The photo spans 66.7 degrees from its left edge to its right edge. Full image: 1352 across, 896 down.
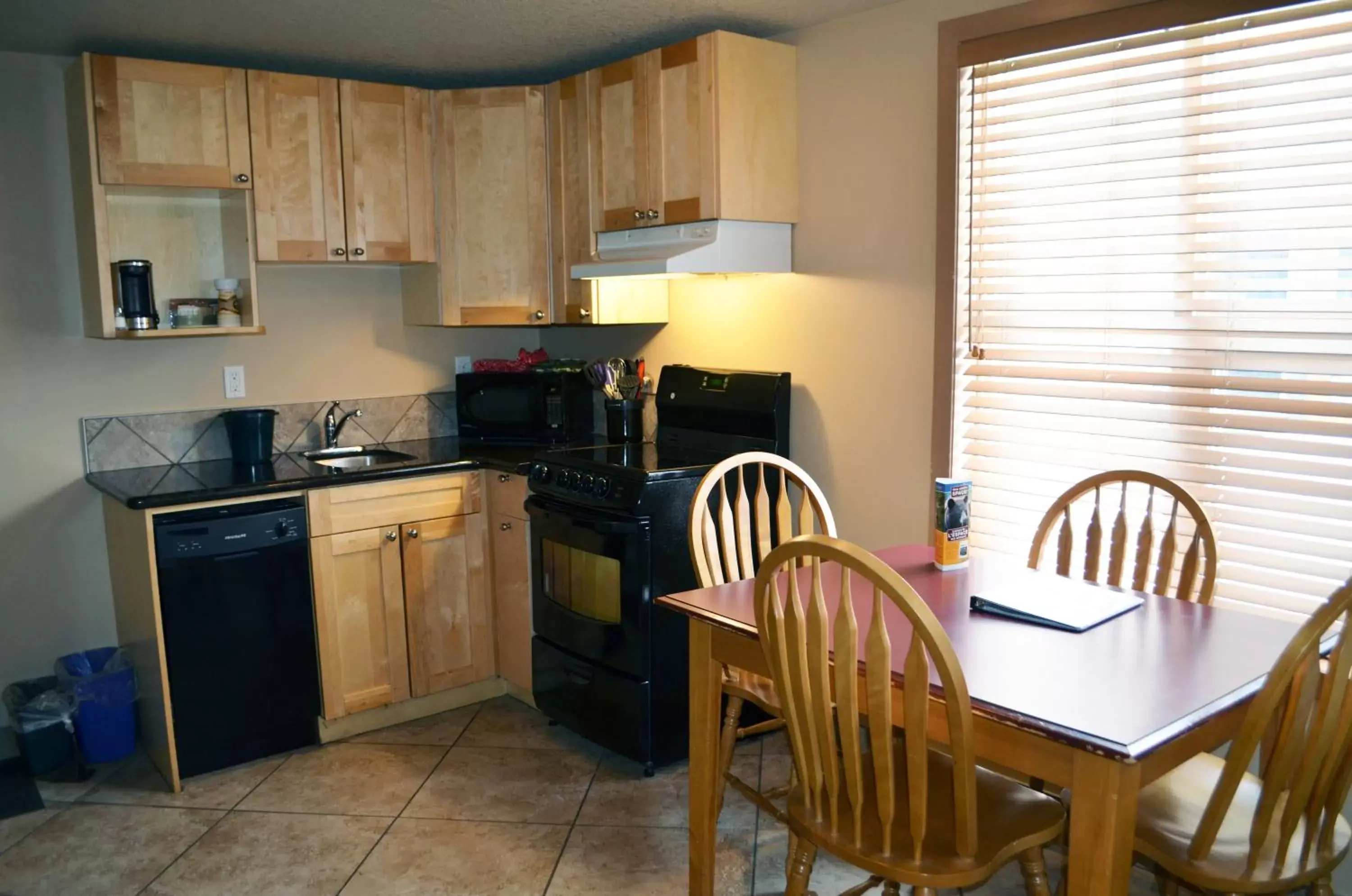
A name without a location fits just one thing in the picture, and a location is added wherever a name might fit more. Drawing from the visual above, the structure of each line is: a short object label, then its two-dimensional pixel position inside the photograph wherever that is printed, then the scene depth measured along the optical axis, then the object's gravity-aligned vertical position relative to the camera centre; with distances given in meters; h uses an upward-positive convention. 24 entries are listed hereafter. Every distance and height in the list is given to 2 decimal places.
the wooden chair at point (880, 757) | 1.64 -0.73
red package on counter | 4.17 -0.14
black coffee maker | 3.26 +0.15
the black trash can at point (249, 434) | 3.59 -0.35
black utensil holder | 3.81 -0.34
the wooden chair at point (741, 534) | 2.41 -0.52
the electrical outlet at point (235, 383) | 3.75 -0.17
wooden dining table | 1.53 -0.60
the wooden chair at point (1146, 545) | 2.23 -0.51
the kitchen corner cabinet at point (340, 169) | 3.44 +0.57
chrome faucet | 3.95 -0.36
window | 2.25 +0.09
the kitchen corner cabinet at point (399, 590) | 3.36 -0.87
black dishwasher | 3.06 -0.91
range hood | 3.18 +0.24
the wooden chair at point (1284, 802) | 1.57 -0.78
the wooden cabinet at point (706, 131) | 3.14 +0.62
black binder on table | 1.97 -0.57
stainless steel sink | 3.84 -0.47
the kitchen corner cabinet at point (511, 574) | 3.59 -0.86
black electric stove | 3.07 -0.74
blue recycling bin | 3.23 -1.17
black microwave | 4.02 -0.30
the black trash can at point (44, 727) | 3.17 -1.20
